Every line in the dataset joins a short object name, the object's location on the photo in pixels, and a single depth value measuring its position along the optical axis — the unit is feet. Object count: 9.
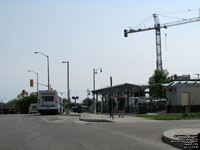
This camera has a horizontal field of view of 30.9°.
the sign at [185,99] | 122.31
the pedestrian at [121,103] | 93.57
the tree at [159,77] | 232.41
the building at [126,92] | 142.92
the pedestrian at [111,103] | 92.68
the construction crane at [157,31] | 353.92
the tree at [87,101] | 495.49
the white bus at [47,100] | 141.18
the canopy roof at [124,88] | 140.67
